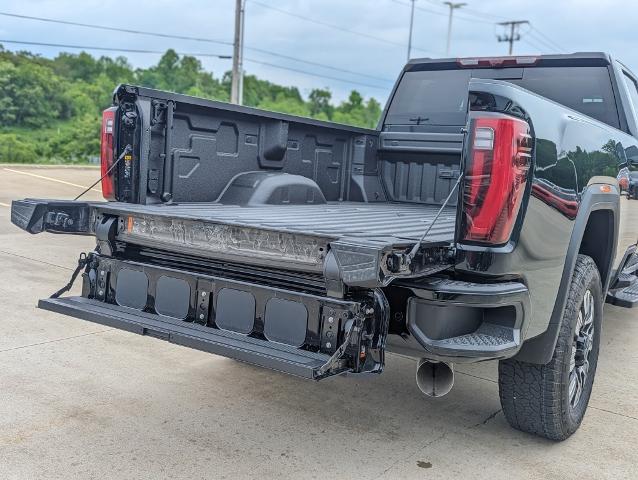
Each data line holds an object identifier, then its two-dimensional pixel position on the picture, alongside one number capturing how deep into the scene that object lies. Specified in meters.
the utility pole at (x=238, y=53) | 30.98
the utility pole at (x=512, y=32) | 63.69
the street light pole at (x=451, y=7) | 49.91
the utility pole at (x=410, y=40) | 46.04
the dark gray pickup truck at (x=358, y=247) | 2.81
